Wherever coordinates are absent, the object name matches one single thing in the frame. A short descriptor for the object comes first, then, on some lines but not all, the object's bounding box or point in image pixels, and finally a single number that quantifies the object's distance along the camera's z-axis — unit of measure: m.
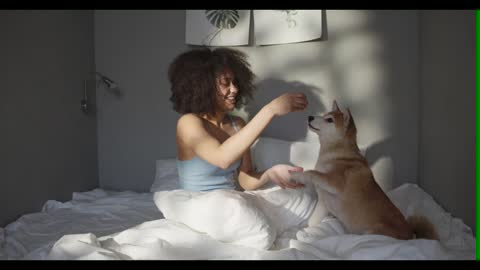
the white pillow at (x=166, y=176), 2.07
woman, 1.38
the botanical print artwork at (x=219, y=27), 2.24
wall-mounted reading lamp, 2.37
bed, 1.10
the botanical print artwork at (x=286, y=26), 2.16
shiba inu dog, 1.31
